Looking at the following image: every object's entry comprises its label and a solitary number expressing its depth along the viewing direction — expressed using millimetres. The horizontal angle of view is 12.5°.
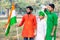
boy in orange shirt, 7172
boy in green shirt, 6695
